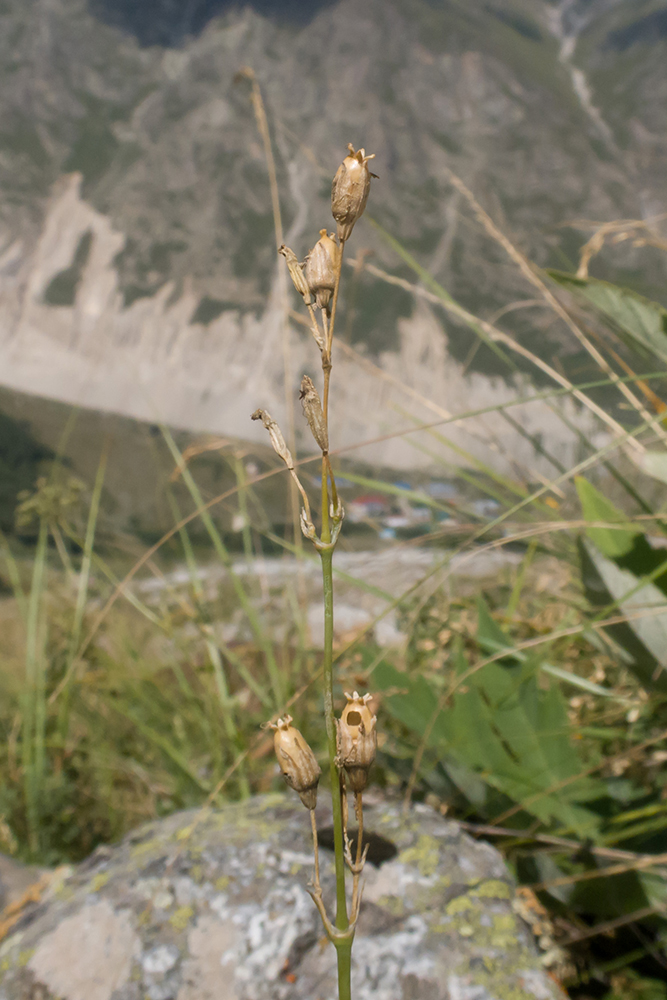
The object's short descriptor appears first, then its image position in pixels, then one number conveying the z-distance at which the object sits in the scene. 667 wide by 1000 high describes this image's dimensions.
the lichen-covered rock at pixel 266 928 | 0.25
